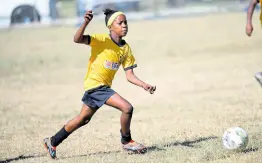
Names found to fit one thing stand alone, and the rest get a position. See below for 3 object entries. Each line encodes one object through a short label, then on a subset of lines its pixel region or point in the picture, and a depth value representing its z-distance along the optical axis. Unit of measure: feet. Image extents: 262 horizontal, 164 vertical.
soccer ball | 43.73
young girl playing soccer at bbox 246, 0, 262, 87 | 54.75
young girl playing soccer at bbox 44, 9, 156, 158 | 45.37
